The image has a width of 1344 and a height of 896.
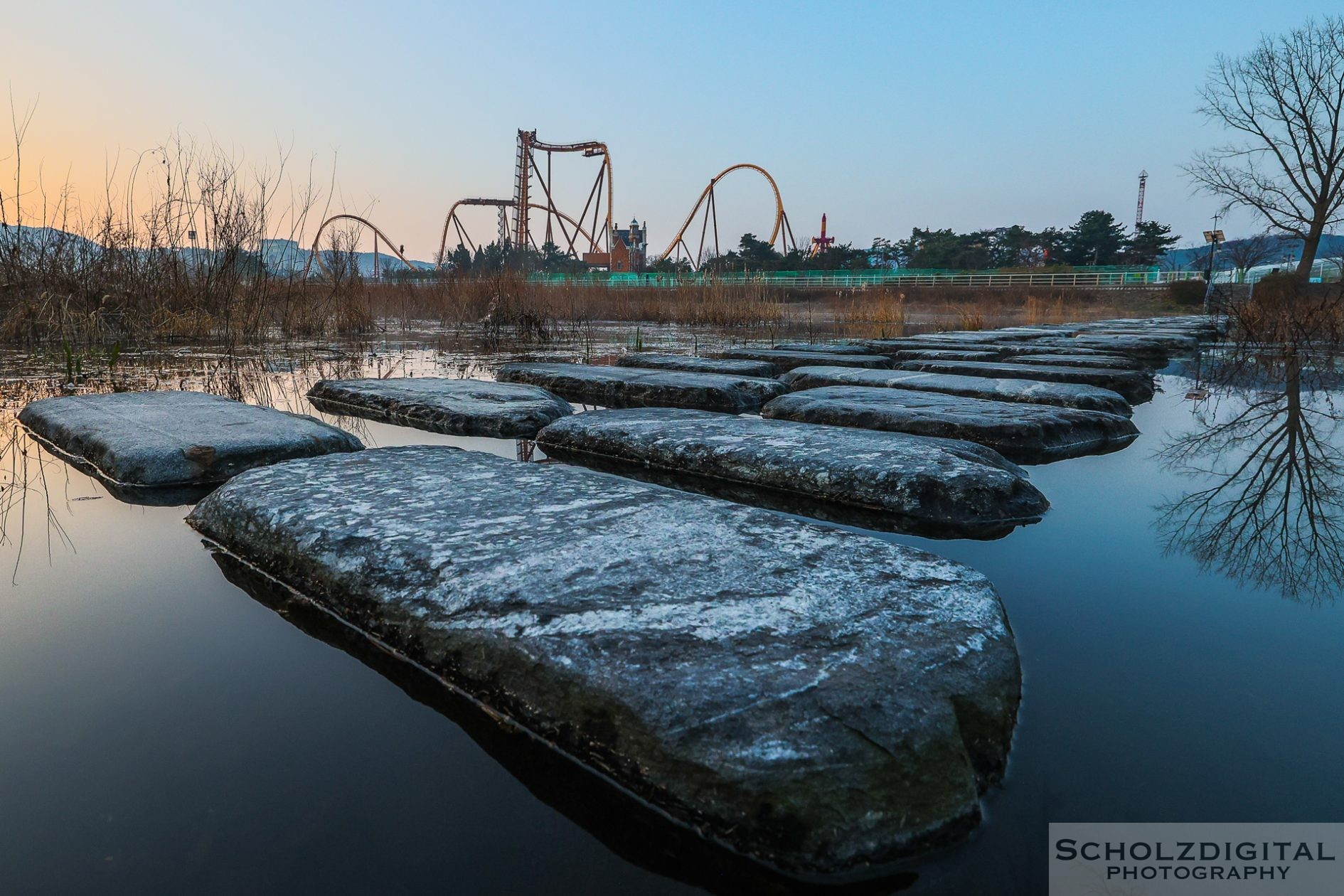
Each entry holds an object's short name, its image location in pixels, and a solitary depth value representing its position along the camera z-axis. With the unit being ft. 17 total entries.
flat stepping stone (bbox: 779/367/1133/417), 7.84
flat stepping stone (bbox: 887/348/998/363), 12.28
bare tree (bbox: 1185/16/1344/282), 43.04
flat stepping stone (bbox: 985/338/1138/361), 13.15
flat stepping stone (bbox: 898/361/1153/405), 9.60
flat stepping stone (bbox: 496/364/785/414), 8.32
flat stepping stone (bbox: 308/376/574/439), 6.84
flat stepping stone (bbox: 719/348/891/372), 11.60
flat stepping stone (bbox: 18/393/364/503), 4.90
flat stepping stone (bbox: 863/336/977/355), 14.62
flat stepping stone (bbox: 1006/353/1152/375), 11.12
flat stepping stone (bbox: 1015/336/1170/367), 14.53
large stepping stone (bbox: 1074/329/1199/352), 16.53
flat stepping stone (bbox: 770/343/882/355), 13.29
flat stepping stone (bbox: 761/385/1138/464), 6.32
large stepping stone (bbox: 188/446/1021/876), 1.82
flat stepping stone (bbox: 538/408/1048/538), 4.40
